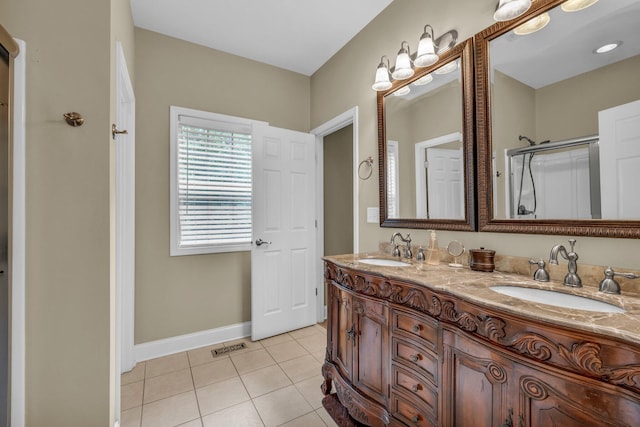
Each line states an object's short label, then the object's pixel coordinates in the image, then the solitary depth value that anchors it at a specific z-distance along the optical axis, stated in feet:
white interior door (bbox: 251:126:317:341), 8.75
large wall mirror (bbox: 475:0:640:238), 3.45
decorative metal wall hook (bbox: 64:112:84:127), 4.11
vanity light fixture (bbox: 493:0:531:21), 3.96
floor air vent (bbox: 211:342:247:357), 8.05
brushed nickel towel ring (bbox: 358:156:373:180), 7.34
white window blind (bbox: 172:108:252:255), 8.25
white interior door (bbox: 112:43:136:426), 6.30
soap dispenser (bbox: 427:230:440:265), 5.21
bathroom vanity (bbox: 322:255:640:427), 2.23
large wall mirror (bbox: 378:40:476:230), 5.08
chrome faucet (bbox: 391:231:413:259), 6.01
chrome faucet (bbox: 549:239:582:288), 3.55
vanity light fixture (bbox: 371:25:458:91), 5.31
